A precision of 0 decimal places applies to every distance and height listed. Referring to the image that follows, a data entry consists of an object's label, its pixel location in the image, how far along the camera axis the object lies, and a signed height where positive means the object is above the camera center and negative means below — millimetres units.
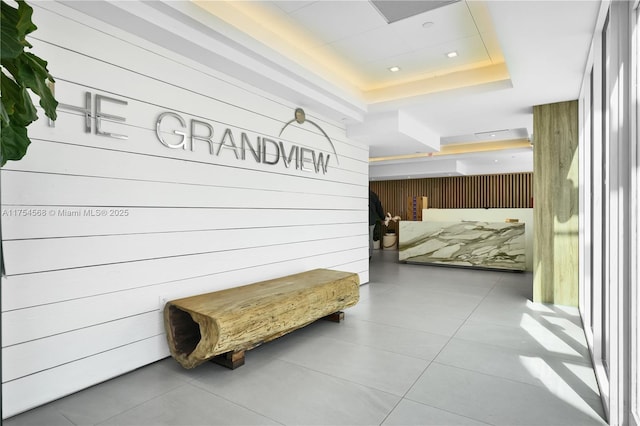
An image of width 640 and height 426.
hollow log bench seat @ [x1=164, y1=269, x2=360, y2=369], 2717 -860
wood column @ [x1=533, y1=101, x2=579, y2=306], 4719 +124
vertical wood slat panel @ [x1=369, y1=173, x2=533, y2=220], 13555 +807
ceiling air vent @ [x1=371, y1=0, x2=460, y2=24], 3188 +1813
